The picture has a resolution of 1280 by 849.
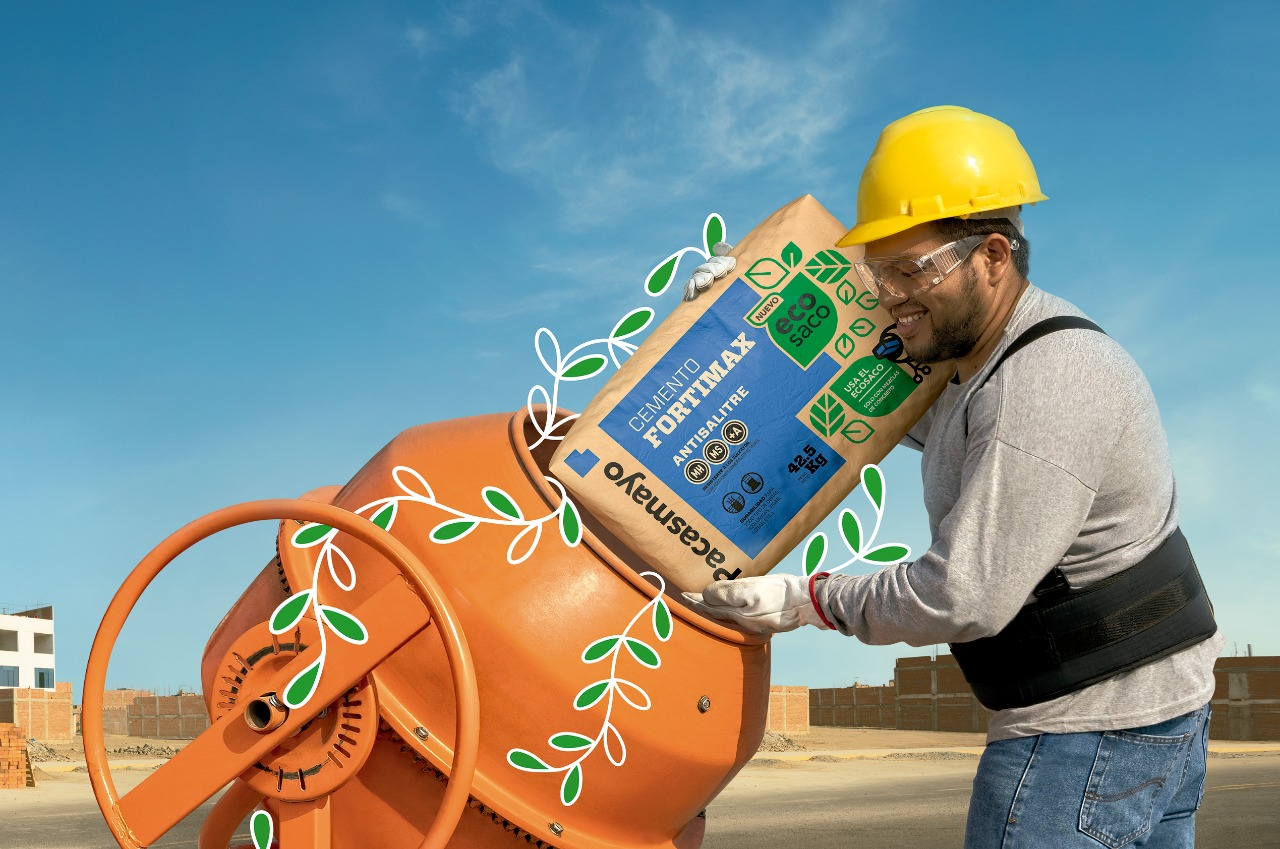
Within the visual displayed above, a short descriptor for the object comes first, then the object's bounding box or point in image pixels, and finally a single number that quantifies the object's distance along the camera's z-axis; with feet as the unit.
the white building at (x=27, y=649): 157.58
